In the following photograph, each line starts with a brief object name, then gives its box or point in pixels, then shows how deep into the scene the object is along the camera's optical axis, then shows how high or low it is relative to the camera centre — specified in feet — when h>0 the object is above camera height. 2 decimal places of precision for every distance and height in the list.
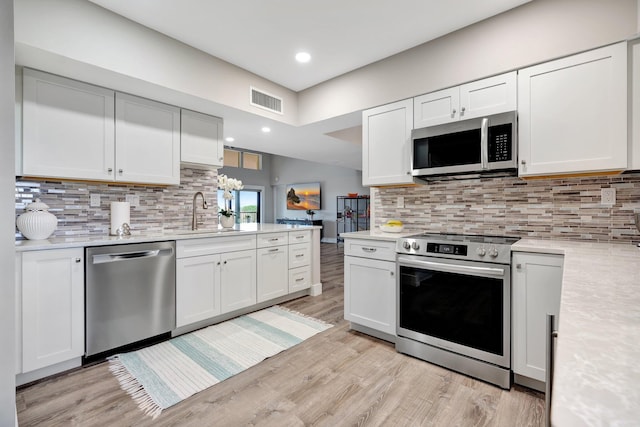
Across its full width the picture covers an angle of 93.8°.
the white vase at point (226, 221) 11.54 -0.35
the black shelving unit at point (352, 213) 30.27 -0.08
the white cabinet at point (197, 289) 8.71 -2.32
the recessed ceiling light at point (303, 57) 9.52 +5.01
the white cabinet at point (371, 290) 8.25 -2.26
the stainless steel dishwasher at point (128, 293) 7.18 -2.12
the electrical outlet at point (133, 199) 9.58 +0.40
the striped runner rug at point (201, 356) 6.27 -3.68
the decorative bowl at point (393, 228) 9.15 -0.48
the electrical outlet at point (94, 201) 8.82 +0.31
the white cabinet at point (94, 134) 7.30 +2.16
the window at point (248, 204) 34.76 +0.90
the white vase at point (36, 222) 7.07 -0.26
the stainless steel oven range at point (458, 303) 6.46 -2.13
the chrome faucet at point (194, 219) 10.84 -0.28
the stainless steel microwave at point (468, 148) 7.30 +1.71
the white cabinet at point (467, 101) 7.48 +3.02
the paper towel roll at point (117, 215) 8.93 -0.10
